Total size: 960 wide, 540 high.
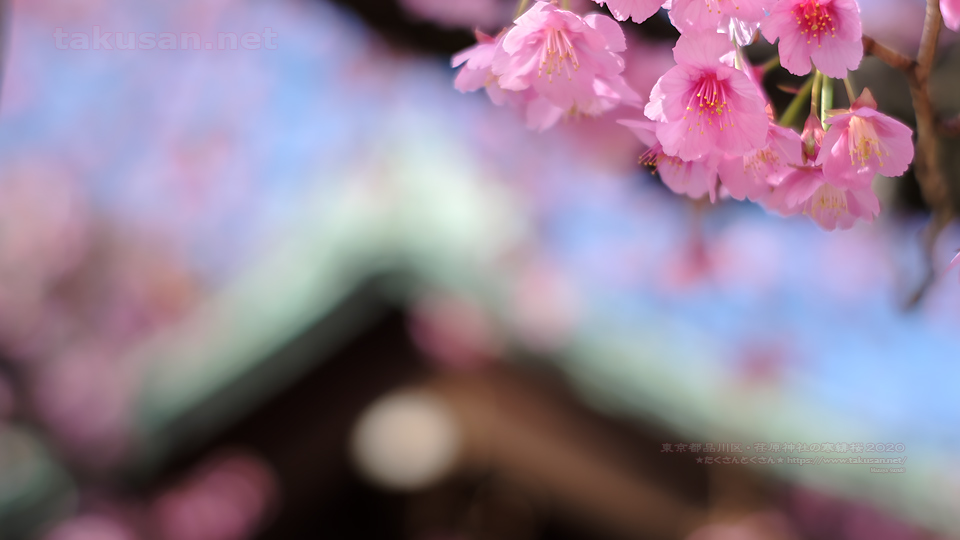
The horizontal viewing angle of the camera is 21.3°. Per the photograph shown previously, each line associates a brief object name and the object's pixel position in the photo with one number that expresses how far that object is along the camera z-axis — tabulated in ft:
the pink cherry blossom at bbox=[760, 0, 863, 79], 2.00
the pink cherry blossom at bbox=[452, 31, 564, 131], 2.14
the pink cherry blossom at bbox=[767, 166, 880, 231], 2.05
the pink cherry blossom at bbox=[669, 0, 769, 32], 1.95
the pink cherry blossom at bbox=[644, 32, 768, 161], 2.01
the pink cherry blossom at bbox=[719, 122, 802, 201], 2.05
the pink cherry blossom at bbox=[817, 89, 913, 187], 2.02
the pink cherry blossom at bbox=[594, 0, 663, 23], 1.96
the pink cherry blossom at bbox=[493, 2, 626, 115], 2.04
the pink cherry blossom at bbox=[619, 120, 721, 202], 2.10
